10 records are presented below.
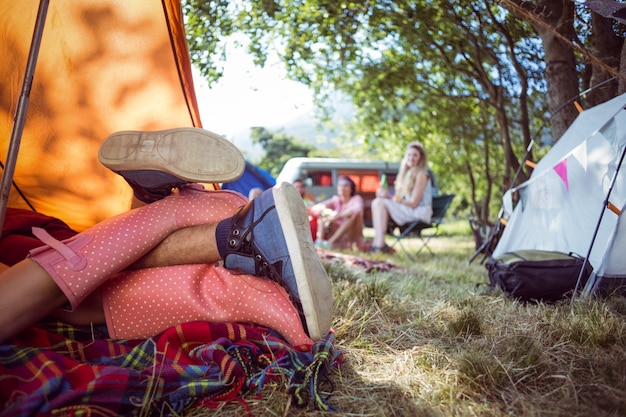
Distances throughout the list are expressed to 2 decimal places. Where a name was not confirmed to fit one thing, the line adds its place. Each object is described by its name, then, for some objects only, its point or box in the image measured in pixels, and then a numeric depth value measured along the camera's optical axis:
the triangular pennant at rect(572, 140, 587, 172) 2.64
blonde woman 5.62
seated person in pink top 6.36
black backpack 2.27
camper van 11.28
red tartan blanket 1.10
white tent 2.21
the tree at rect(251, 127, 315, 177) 24.84
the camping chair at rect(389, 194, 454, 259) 5.60
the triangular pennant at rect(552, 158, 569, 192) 2.85
